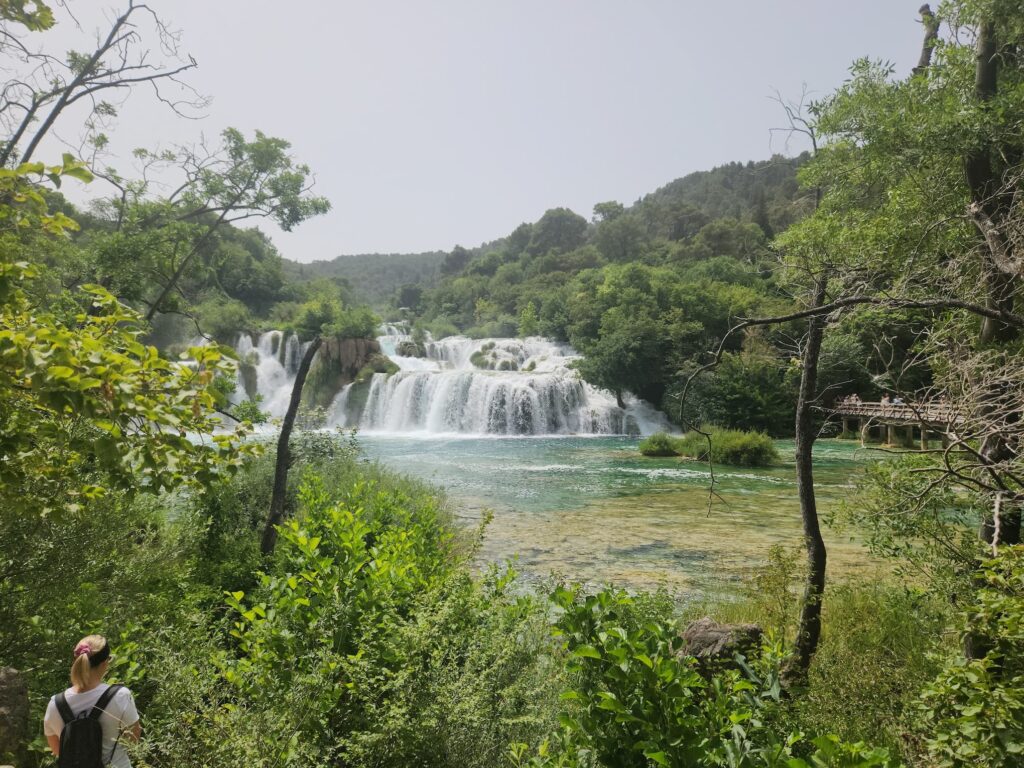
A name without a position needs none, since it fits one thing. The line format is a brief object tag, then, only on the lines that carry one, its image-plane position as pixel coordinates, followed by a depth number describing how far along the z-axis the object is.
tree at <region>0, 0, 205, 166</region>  7.21
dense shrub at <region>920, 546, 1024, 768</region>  2.00
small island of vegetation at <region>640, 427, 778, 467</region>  21.17
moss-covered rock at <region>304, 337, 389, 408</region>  36.41
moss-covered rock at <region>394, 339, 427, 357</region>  40.22
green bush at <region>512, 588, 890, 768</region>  1.82
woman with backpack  2.63
